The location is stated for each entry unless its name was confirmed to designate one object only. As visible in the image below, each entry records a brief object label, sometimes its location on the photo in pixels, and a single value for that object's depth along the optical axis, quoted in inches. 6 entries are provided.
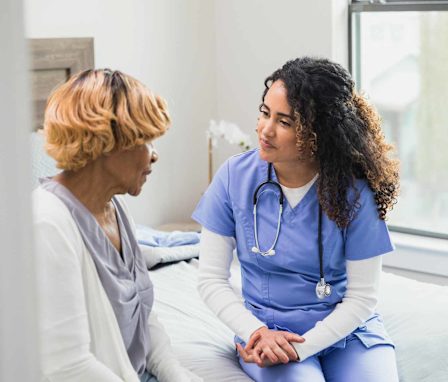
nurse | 83.9
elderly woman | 62.0
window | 139.0
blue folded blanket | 120.0
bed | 88.0
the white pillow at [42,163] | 109.5
